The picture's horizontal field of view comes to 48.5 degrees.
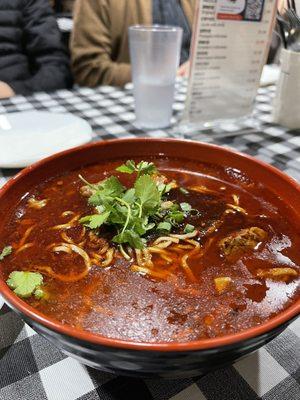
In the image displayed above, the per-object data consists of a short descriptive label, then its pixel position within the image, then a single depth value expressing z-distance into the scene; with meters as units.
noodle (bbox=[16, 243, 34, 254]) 0.20
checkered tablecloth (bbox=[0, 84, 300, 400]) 0.17
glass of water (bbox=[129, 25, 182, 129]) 0.44
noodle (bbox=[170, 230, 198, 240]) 0.21
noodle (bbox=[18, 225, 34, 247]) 0.21
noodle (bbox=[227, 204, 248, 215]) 0.24
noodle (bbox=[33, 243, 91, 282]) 0.19
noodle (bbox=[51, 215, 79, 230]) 0.22
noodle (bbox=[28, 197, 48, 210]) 0.24
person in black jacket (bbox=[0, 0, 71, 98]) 0.74
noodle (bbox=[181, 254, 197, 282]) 0.19
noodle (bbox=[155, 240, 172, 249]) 0.20
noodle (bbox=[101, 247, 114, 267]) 0.19
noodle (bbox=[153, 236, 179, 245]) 0.21
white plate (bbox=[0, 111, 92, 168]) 0.34
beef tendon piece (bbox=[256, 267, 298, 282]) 0.19
